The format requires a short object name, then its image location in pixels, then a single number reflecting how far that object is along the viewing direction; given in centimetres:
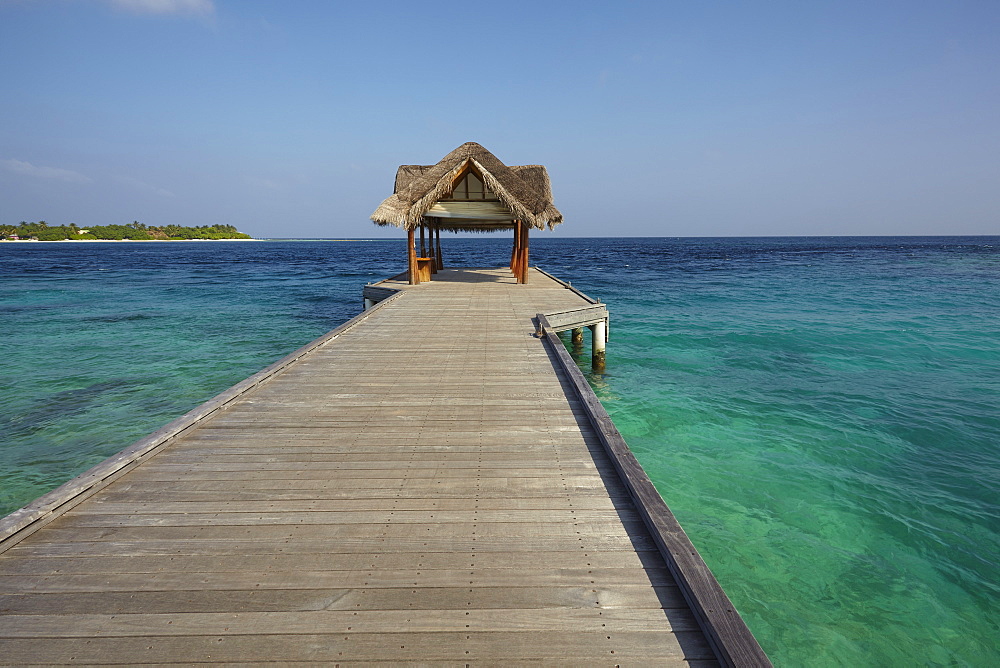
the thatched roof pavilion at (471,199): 1395
